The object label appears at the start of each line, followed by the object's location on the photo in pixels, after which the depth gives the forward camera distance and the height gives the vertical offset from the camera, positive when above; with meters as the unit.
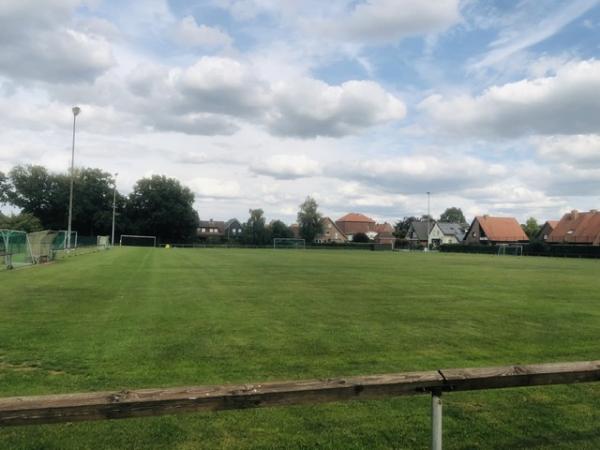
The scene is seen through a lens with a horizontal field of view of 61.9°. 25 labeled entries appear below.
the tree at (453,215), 166.10 +10.09
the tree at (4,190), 94.19 +8.12
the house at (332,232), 140.32 +2.74
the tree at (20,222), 64.25 +1.46
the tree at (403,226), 144.60 +5.33
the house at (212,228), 151.75 +3.31
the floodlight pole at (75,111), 38.62 +9.55
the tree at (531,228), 121.47 +4.93
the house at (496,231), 104.12 +3.32
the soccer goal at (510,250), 75.32 -0.43
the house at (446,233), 123.05 +3.03
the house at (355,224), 156.12 +5.91
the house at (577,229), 81.69 +3.35
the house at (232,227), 151.89 +3.78
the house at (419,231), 130.99 +3.53
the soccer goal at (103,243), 60.33 -0.92
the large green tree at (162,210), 98.19 +5.31
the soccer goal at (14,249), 26.86 -0.92
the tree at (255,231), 96.31 +1.70
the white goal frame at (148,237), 86.74 -0.12
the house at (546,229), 100.30 +3.89
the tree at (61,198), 94.81 +7.01
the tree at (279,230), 97.25 +2.11
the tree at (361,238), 118.49 +1.16
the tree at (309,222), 107.44 +4.12
